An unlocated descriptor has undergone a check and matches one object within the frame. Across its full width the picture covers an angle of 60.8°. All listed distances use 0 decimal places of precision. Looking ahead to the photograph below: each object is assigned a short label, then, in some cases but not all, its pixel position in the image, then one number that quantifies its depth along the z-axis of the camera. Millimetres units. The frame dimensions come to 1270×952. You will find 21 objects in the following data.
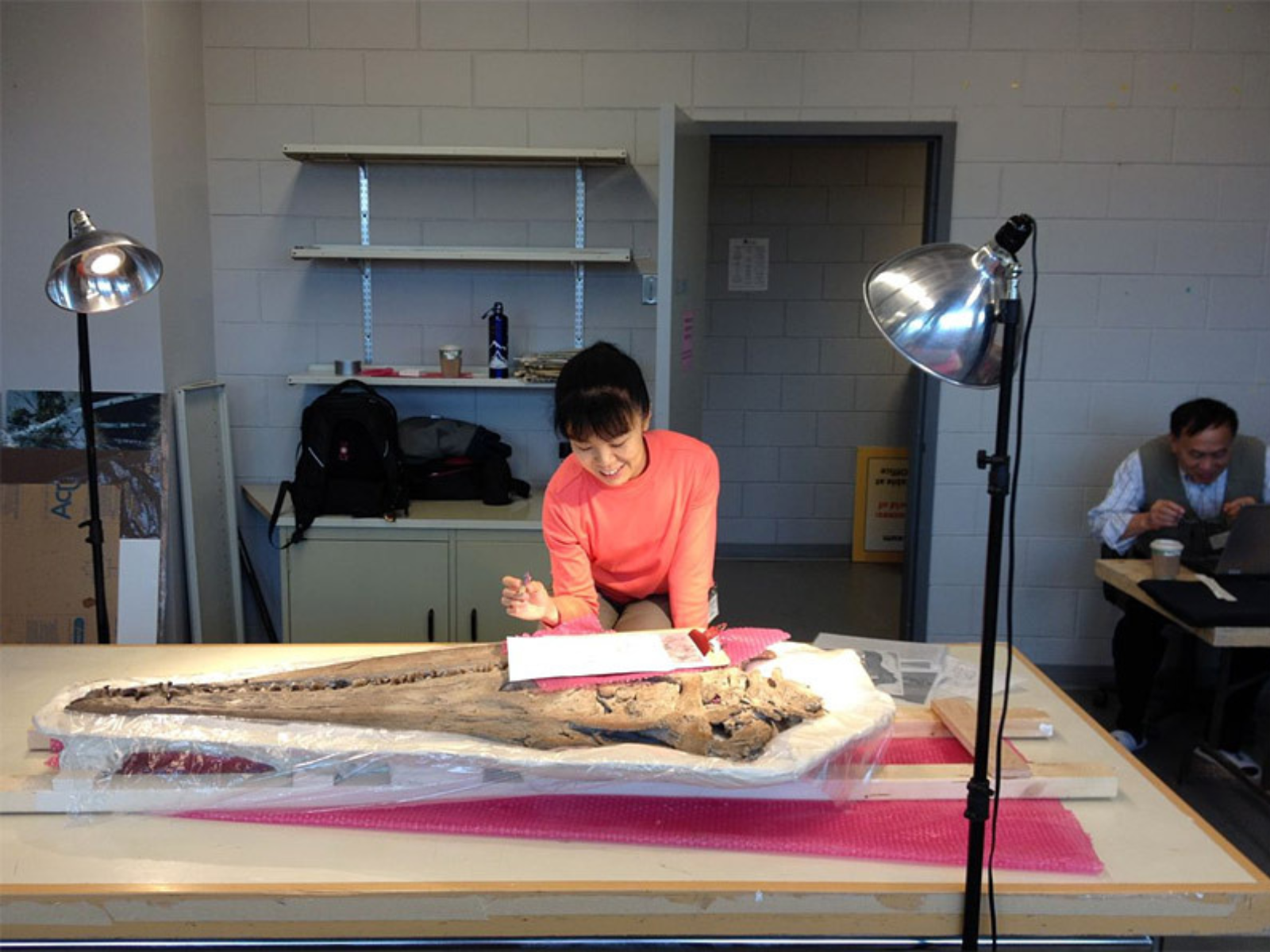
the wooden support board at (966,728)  1600
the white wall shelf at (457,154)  3695
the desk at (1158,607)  2826
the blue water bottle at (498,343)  3871
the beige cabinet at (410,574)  3611
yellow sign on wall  5609
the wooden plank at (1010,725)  1772
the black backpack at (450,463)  3871
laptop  2850
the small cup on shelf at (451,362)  3850
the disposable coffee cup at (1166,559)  2900
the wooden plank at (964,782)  1580
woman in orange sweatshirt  2289
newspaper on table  1944
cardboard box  3438
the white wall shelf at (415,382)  3775
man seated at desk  3258
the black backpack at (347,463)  3635
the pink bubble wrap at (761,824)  1442
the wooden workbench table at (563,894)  1337
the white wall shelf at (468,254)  3742
